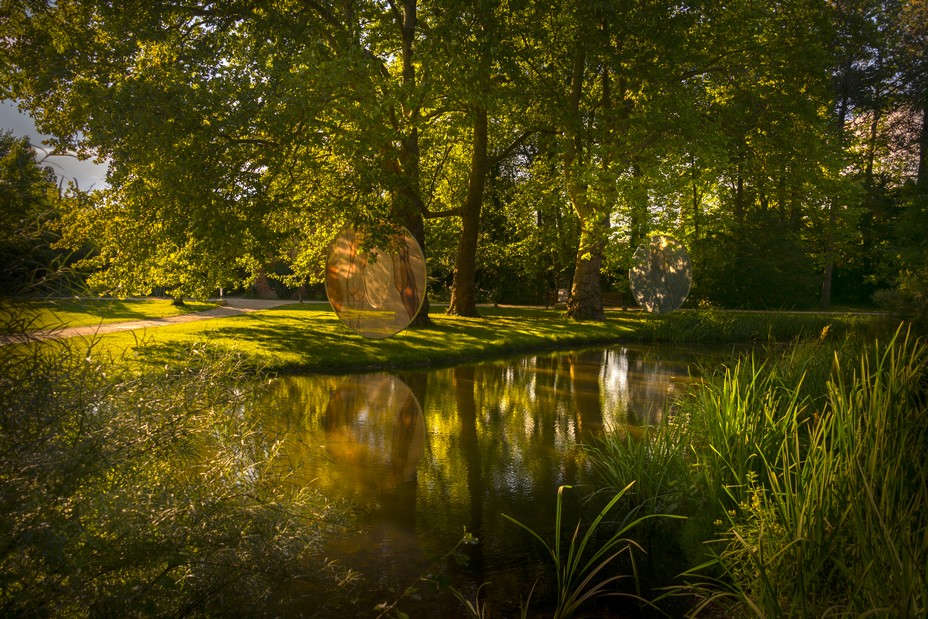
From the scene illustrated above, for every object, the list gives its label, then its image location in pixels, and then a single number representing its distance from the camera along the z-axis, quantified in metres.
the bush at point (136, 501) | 3.09
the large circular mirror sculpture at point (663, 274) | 25.83
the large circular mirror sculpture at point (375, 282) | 15.66
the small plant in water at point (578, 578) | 4.45
